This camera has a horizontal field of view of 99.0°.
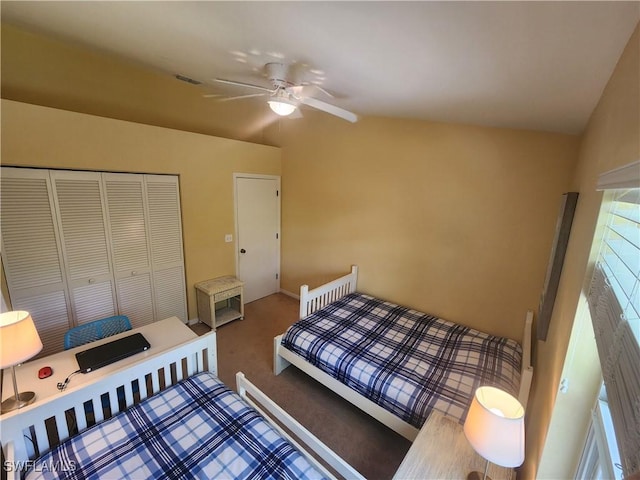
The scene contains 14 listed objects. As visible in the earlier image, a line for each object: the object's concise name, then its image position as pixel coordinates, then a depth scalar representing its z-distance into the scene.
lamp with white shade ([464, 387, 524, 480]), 1.04
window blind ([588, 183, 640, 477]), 0.58
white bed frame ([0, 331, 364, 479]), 1.28
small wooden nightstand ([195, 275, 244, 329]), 3.38
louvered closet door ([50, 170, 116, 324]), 2.45
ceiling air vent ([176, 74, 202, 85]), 2.84
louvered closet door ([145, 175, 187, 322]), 3.02
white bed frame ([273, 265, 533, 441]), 1.89
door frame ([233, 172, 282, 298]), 3.74
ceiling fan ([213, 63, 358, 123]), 1.81
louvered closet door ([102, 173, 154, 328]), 2.74
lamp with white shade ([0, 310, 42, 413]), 1.30
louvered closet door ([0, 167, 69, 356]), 2.20
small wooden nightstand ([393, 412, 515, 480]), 1.29
